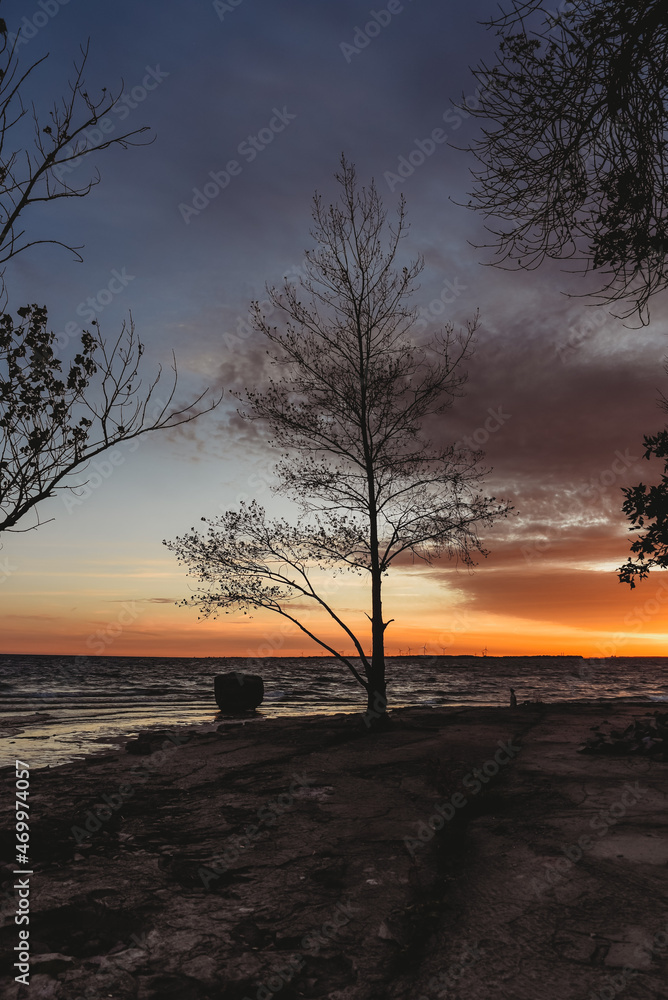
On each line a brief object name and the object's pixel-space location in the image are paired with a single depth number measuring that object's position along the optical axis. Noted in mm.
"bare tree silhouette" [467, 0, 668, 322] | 4871
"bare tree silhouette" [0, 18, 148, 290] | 4309
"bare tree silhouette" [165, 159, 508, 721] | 12016
